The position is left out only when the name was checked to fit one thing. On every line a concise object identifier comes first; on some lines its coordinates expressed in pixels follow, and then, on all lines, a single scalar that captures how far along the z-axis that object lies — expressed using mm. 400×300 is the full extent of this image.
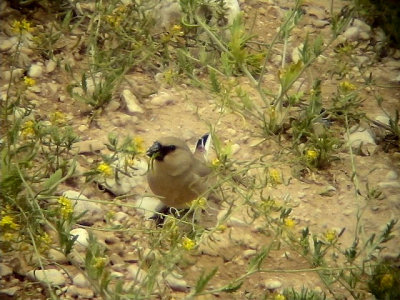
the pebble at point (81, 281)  6203
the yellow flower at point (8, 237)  5965
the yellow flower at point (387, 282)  6156
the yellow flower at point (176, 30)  8992
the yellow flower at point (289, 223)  6759
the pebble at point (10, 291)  5984
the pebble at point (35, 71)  8478
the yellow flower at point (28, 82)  7219
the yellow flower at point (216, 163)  7269
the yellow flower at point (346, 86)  8273
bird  7176
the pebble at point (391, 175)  8039
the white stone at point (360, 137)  8414
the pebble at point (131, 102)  8352
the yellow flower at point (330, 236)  6685
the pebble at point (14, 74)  8320
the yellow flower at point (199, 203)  6361
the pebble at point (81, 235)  6539
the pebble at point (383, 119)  8737
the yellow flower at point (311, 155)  7699
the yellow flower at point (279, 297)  6172
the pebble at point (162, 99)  8547
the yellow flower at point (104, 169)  6629
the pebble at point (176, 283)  6419
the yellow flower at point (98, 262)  5617
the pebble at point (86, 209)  6895
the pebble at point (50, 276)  6105
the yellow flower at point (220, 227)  6265
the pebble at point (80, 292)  6148
